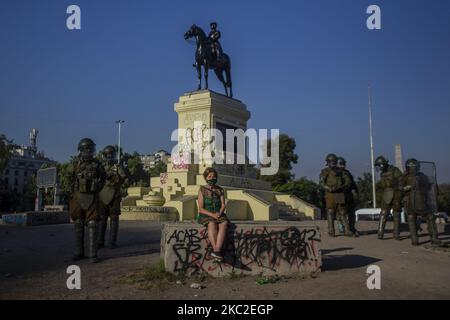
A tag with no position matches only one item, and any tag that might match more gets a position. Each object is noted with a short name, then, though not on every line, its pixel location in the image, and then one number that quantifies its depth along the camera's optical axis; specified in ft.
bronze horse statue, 84.74
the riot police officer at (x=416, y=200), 32.32
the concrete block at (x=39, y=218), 55.67
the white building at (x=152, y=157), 415.44
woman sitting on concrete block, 19.97
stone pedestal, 70.54
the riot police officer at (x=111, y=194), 29.86
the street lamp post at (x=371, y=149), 125.29
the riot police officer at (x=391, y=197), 37.06
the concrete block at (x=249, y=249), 20.13
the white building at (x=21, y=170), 323.57
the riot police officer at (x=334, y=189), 38.52
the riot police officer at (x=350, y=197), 40.01
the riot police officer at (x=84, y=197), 24.30
